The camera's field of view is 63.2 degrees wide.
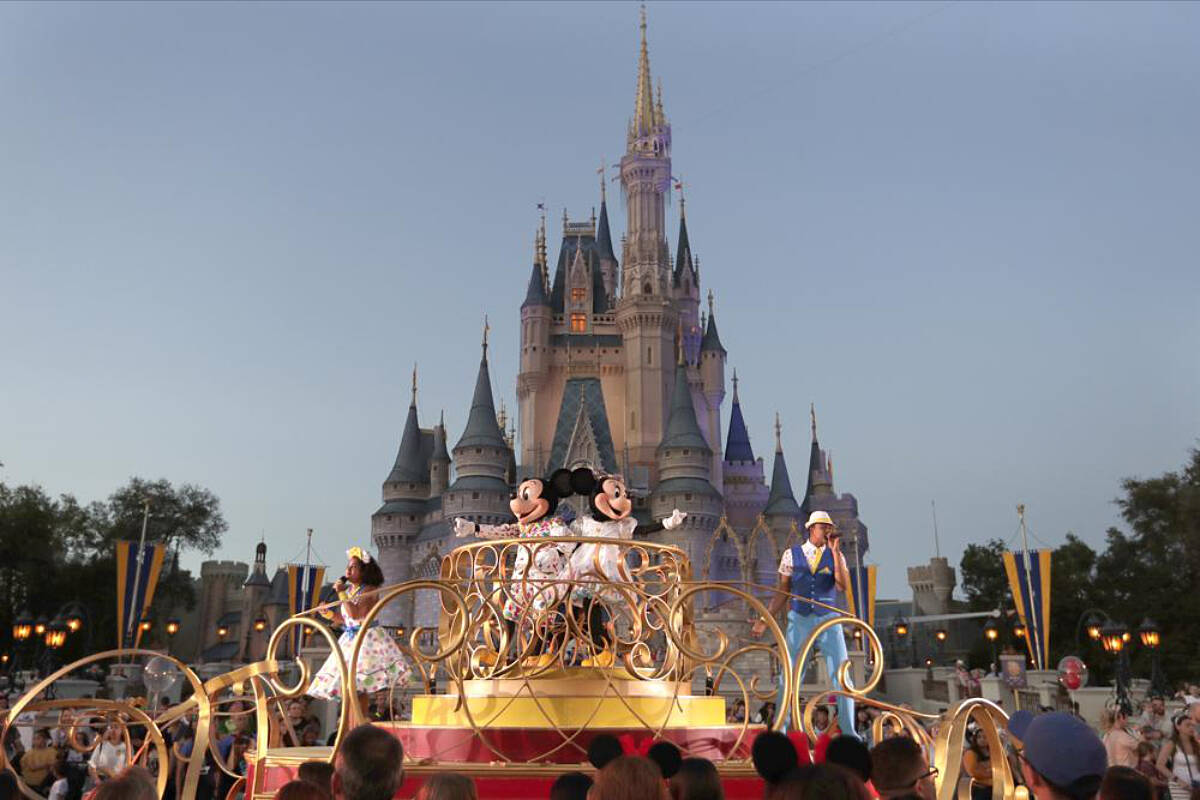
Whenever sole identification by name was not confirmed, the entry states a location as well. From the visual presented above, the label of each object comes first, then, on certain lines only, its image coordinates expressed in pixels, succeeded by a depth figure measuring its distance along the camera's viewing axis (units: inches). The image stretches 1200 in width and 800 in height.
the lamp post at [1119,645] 687.1
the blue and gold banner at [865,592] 1050.7
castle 2169.0
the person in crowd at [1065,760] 112.0
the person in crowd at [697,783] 116.6
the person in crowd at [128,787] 110.9
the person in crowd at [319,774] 133.9
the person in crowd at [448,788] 109.0
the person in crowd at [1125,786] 115.1
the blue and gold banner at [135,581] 973.0
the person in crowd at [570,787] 126.3
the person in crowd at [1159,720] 435.5
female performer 288.5
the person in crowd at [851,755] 129.6
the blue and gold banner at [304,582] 1264.8
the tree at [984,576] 2076.8
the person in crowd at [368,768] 121.6
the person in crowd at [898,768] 124.3
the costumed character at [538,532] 269.0
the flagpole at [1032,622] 876.6
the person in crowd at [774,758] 119.1
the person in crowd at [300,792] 114.8
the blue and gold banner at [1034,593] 872.3
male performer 283.7
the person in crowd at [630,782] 109.0
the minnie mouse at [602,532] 265.0
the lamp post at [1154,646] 693.3
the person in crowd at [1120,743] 306.8
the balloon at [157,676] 380.2
